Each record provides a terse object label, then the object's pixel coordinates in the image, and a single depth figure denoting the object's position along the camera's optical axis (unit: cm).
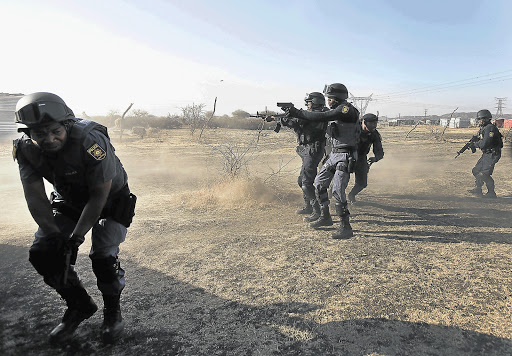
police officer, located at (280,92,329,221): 516
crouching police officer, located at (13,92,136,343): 197
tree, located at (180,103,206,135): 2589
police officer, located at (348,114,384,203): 556
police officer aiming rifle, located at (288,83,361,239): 428
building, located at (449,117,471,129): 5656
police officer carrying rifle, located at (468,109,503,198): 662
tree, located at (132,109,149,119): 3539
